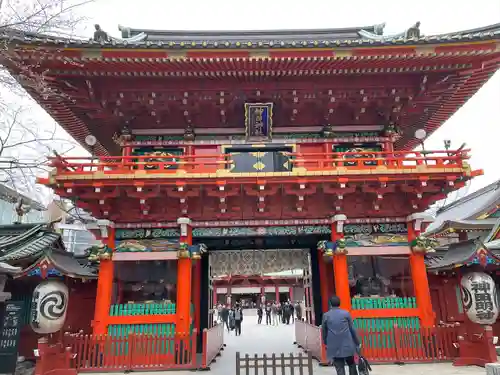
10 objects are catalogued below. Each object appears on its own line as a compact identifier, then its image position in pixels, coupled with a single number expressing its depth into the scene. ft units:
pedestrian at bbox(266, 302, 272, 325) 93.90
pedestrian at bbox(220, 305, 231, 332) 78.11
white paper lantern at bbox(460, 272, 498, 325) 30.17
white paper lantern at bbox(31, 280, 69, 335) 28.96
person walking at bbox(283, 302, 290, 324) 88.53
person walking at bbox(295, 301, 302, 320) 79.25
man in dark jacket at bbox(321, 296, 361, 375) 21.08
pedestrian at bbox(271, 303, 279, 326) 94.77
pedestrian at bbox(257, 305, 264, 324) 95.87
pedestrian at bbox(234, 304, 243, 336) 65.90
